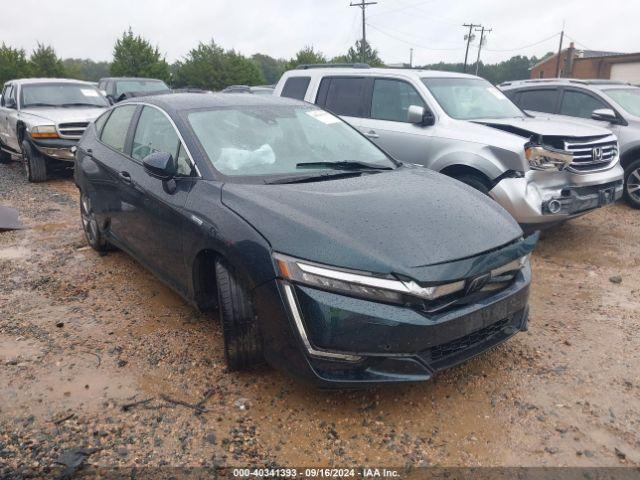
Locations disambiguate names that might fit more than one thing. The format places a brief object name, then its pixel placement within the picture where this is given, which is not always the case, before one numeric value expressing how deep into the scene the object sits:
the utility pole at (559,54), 52.05
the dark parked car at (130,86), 15.98
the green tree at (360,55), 40.66
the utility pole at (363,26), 41.28
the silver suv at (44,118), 8.72
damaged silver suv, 5.07
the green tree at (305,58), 34.28
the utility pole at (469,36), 57.27
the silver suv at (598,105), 7.30
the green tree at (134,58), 31.25
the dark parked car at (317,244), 2.53
